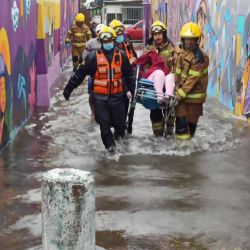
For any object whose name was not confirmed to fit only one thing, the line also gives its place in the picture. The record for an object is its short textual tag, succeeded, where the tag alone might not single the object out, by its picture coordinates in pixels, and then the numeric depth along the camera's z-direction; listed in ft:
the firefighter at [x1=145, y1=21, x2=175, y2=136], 27.58
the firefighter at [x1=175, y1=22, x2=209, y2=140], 25.32
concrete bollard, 12.17
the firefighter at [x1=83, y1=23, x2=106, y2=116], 32.09
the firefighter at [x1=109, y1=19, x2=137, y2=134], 31.19
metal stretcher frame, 26.58
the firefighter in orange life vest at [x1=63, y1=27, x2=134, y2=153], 24.90
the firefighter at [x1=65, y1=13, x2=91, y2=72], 56.24
